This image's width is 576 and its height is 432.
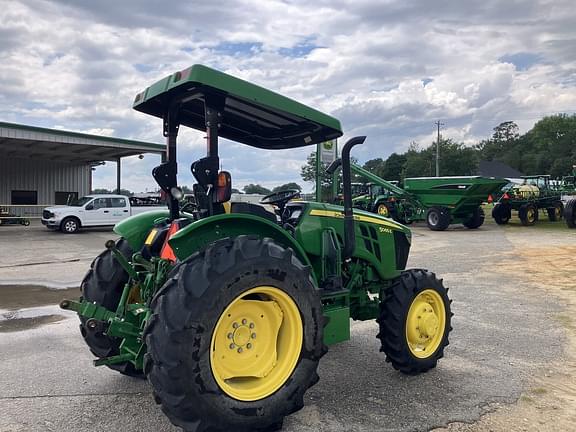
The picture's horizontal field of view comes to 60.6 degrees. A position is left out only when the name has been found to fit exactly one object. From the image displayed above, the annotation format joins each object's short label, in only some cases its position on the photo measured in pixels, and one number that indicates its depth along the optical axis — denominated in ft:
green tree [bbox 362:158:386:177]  278.71
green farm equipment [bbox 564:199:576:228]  65.92
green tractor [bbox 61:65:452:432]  9.08
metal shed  78.28
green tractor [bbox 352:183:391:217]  73.15
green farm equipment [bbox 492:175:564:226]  71.97
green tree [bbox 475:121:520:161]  311.06
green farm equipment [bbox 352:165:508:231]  63.87
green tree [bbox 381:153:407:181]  267.59
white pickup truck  66.08
